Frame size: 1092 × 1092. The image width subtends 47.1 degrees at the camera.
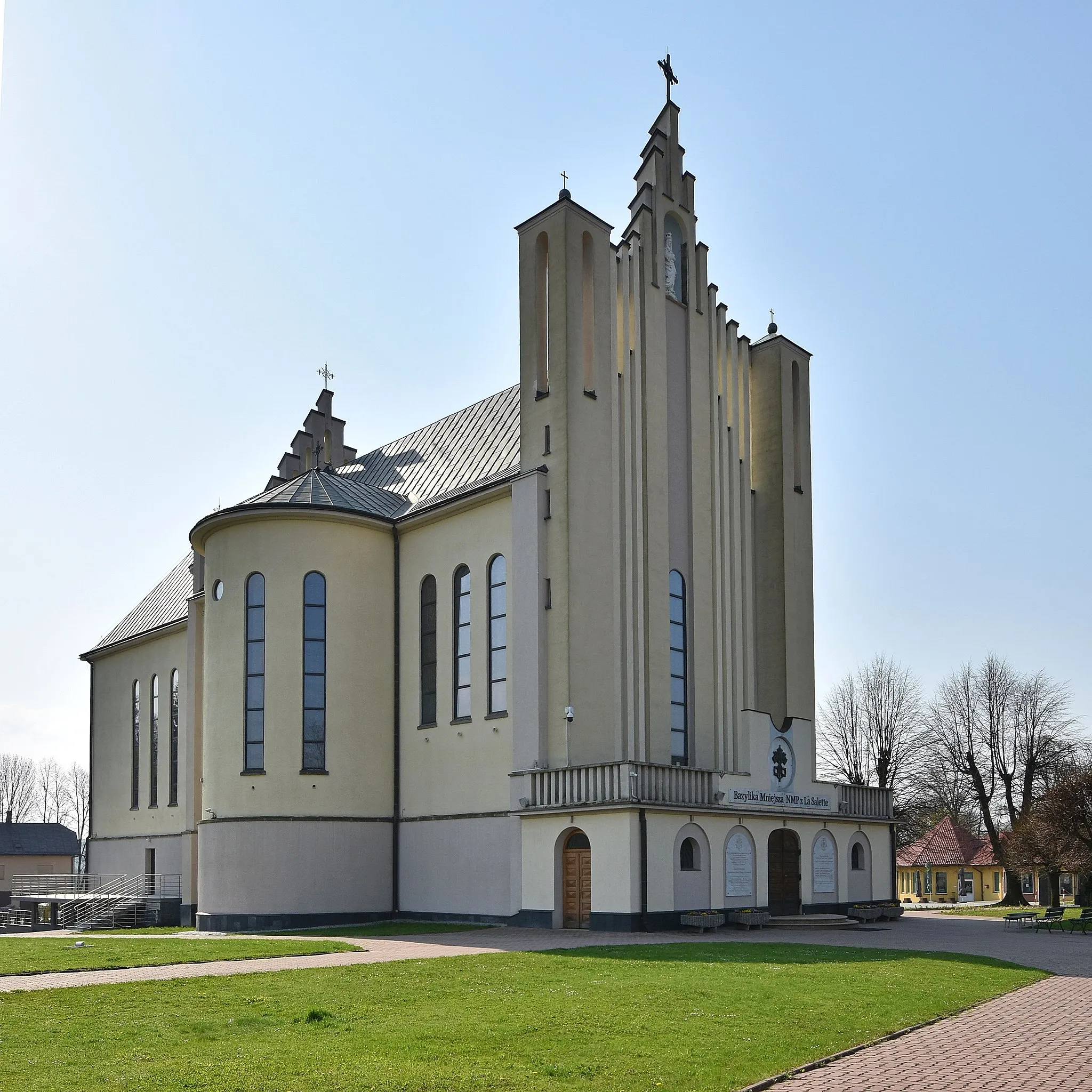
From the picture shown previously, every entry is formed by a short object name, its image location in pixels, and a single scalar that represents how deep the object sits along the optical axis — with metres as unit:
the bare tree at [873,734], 66.19
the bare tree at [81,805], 121.88
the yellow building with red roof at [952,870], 69.00
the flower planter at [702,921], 28.80
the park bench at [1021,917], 32.28
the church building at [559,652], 30.69
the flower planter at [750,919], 30.03
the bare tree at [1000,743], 60.12
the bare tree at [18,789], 118.75
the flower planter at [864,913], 34.25
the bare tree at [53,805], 124.31
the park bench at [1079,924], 30.61
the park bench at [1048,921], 31.05
